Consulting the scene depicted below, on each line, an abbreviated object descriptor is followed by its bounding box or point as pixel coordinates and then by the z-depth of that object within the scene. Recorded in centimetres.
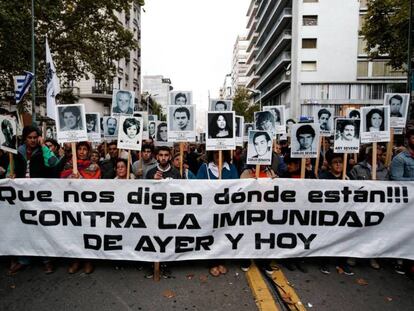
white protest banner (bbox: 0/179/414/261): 425
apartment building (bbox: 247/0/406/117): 3559
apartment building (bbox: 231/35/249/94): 9588
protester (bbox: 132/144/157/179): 627
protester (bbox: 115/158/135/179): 529
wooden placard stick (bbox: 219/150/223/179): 475
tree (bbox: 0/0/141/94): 1571
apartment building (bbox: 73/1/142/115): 3734
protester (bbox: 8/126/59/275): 487
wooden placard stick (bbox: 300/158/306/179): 470
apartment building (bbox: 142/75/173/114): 10727
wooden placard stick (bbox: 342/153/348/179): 488
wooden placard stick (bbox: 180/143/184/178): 516
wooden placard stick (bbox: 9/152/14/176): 452
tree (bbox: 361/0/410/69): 1767
